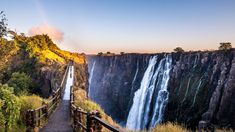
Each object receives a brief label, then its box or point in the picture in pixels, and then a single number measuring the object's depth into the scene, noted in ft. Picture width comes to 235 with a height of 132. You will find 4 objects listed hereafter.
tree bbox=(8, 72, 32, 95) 53.24
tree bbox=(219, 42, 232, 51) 121.48
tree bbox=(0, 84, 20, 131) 23.14
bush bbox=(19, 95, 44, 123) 30.66
